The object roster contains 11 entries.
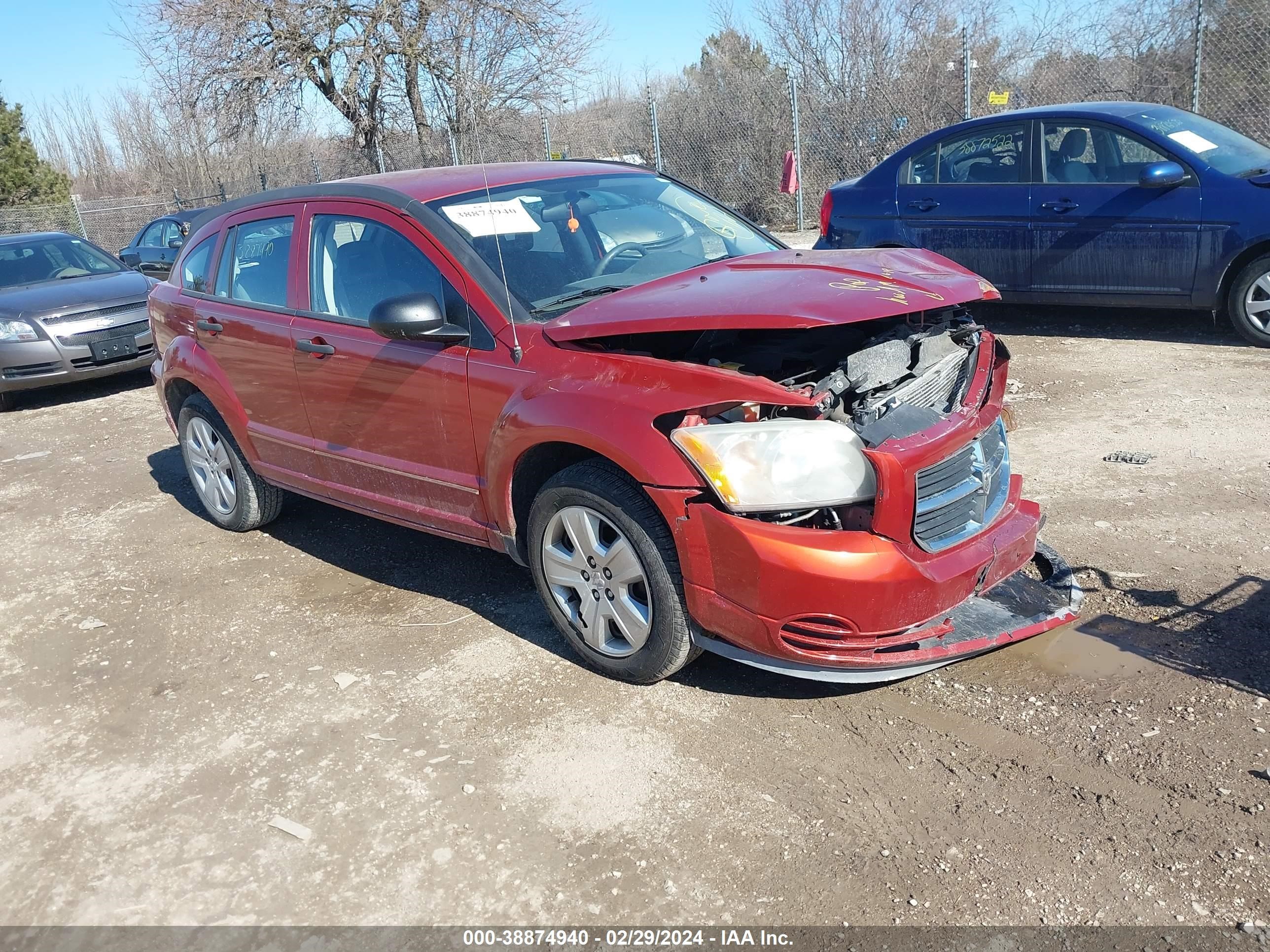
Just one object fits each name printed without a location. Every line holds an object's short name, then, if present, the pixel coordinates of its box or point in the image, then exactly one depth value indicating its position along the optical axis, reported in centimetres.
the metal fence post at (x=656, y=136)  1630
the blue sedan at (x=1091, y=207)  707
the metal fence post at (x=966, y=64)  1216
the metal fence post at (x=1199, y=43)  1058
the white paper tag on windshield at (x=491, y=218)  407
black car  1580
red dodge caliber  309
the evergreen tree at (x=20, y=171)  2911
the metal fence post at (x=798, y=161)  1440
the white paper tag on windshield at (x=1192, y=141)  730
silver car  933
